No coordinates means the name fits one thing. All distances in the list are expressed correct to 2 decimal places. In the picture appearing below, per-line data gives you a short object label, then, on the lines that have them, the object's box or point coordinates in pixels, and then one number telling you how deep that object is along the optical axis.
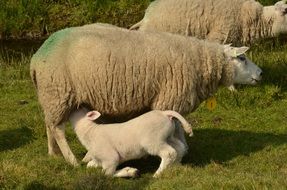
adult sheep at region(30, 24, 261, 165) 11.50
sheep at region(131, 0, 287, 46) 16.48
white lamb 10.87
